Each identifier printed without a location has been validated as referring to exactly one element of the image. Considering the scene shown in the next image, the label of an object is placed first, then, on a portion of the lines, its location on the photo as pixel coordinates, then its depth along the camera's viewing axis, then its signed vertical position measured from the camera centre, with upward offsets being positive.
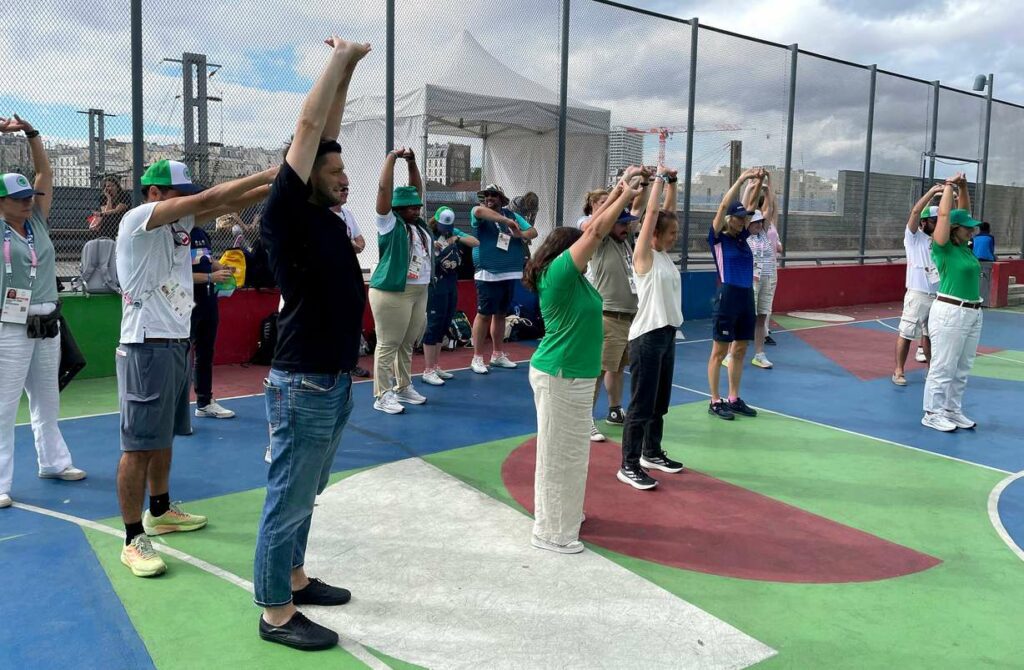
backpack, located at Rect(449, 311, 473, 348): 10.20 -1.09
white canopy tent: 10.17 +1.65
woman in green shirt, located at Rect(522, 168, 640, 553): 4.14 -0.70
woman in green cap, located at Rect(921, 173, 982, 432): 6.71 -0.49
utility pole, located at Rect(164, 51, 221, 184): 8.09 +1.27
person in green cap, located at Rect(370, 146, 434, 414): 6.88 -0.37
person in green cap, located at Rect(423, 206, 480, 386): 8.30 -0.59
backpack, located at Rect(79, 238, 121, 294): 7.74 -0.31
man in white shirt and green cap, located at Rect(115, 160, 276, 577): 3.84 -0.54
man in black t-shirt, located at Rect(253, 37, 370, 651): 2.89 -0.35
